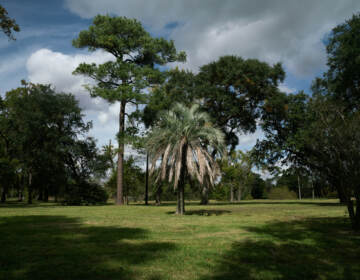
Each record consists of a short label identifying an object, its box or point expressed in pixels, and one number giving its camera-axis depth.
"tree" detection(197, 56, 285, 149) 32.94
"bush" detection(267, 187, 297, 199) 91.24
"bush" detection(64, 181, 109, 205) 37.03
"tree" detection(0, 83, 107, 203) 35.34
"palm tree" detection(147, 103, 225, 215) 17.42
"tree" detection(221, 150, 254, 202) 59.37
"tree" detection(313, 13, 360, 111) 28.77
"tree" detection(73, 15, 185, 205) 33.38
